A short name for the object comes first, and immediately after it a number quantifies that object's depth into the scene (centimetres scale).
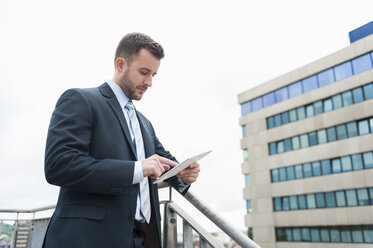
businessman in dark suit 168
